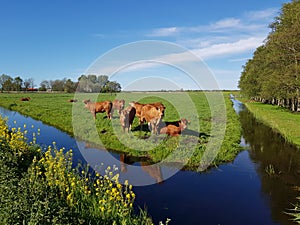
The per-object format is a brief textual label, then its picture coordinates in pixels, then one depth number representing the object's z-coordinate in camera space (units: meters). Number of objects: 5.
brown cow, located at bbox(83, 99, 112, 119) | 20.39
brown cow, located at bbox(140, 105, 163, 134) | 14.28
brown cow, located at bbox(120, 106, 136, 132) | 15.08
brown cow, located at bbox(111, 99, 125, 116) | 19.68
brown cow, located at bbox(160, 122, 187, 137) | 13.86
